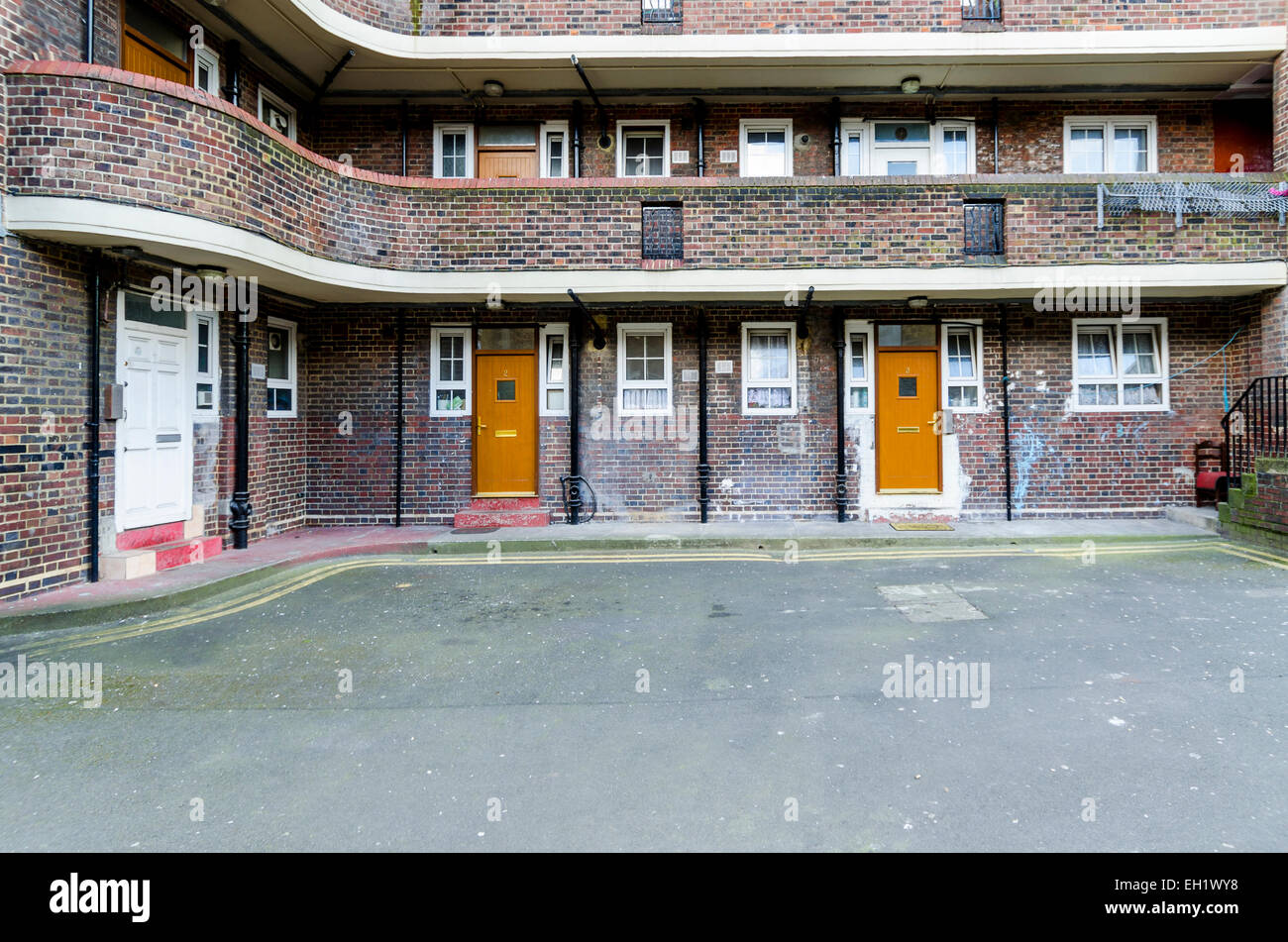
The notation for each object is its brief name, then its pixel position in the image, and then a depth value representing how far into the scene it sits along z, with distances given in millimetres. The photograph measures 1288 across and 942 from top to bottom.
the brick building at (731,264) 10273
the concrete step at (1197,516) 10195
